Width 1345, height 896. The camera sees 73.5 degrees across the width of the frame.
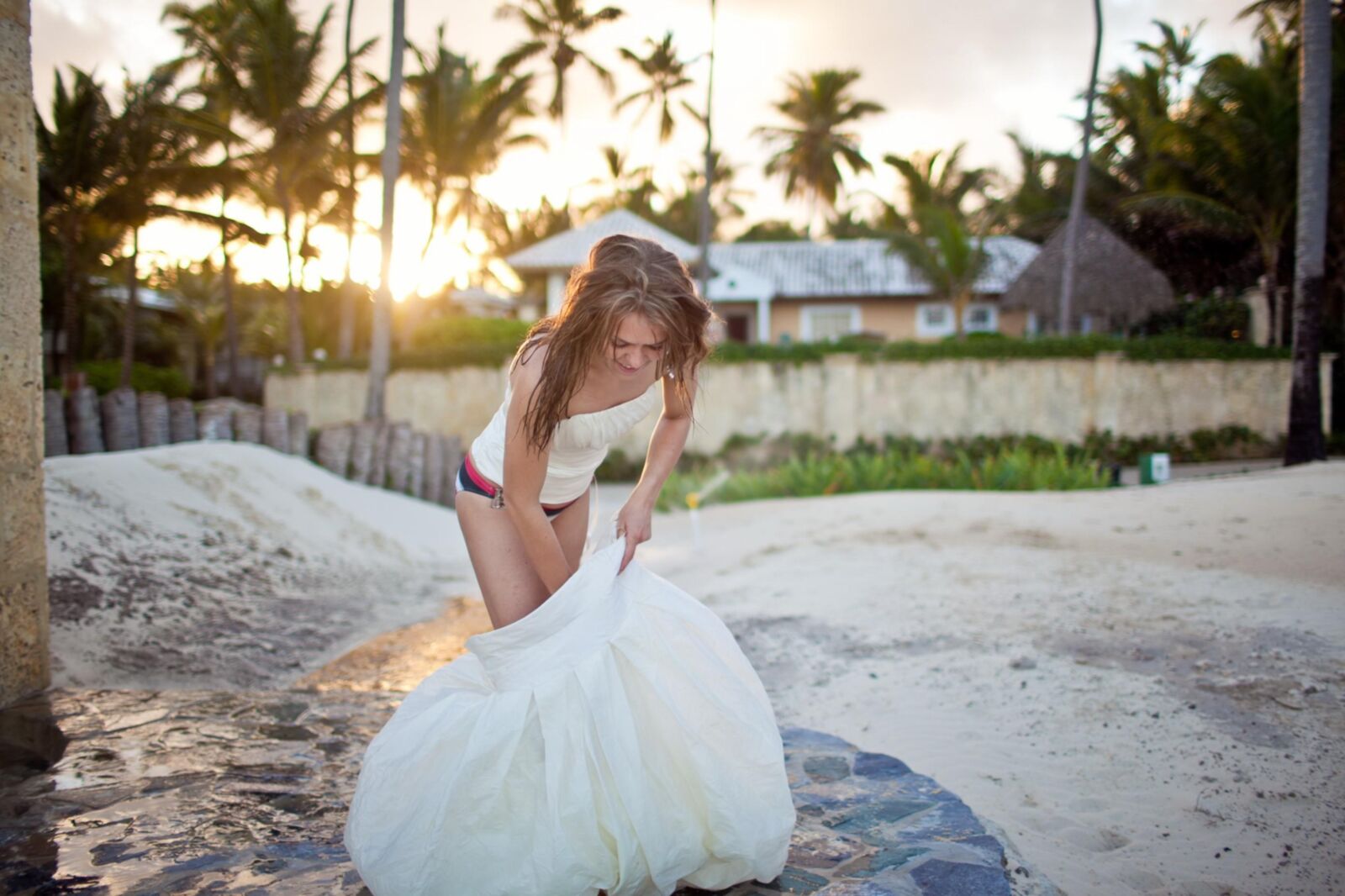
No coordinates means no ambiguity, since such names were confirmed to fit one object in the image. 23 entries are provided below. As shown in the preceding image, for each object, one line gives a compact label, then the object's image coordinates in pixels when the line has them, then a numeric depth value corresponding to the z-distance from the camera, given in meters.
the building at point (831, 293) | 23.95
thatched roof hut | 17.11
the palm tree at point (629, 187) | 33.06
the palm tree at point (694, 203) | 32.69
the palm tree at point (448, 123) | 20.27
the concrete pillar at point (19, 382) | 3.32
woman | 2.09
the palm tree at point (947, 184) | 28.16
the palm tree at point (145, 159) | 17.20
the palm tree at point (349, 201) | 18.23
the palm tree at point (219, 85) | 17.33
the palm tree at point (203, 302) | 26.20
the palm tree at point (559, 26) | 24.11
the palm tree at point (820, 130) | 28.53
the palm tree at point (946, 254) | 19.52
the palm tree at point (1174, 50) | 23.94
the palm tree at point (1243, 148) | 15.83
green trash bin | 9.19
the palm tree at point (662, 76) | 25.34
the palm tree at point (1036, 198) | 25.08
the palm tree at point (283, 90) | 17.25
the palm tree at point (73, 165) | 16.83
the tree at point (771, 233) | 36.75
